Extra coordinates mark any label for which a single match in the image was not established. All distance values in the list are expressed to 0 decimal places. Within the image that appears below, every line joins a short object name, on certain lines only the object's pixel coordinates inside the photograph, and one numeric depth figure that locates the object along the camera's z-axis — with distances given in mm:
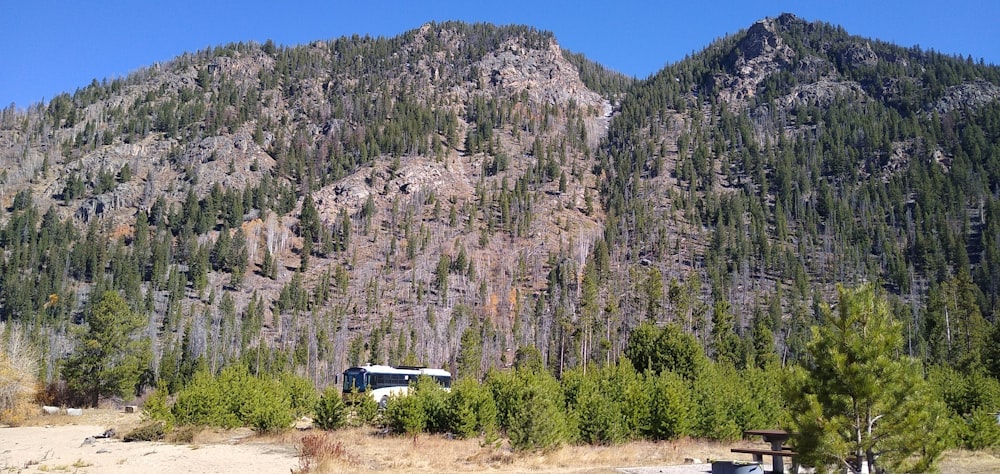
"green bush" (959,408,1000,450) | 24516
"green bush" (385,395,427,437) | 26969
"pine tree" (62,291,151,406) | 48594
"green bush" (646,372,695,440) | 26250
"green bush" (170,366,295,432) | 28000
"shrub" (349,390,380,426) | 29969
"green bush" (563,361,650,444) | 25125
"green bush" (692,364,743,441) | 27859
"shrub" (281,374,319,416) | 38781
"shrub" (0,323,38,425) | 38812
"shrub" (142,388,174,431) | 26703
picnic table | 16875
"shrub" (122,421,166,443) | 26156
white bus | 44000
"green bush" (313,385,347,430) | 28500
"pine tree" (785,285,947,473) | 12586
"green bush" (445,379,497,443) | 26453
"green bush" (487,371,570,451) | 21375
